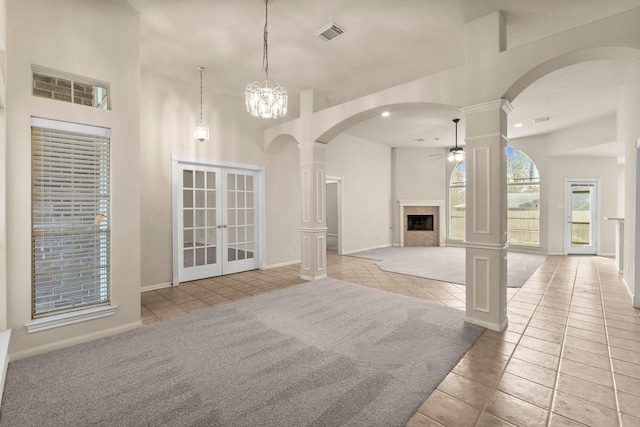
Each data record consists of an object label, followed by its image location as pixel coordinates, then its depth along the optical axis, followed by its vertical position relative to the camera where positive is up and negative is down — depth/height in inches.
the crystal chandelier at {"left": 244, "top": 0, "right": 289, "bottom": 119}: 116.0 +46.1
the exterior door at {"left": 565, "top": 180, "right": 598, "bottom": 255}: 301.1 -2.7
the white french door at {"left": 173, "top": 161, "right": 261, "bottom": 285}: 188.7 -4.2
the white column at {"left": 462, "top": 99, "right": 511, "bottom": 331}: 114.9 +0.4
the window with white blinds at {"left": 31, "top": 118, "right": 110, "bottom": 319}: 100.5 -0.7
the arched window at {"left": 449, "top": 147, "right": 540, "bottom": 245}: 325.1 +17.0
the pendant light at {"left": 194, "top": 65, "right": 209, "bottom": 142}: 178.1 +50.5
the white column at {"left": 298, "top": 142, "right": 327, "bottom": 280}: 194.4 +2.8
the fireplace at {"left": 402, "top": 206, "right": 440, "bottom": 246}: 376.2 -15.0
